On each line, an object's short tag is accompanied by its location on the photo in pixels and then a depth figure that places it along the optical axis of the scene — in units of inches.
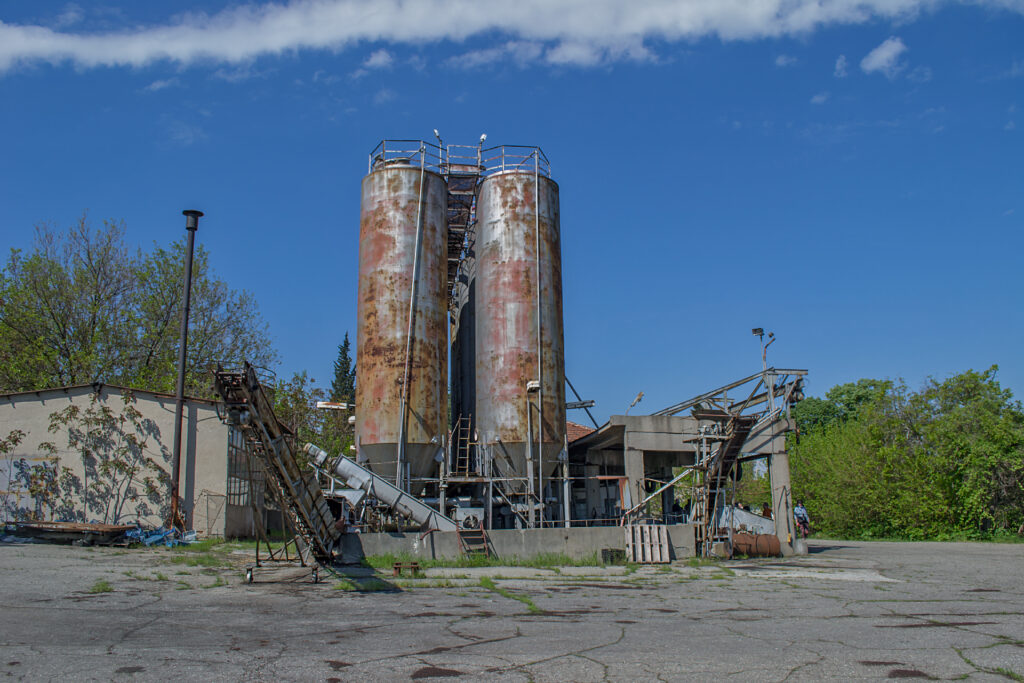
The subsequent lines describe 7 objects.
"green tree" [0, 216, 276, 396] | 1344.7
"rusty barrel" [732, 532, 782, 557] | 955.3
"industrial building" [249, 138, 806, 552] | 973.8
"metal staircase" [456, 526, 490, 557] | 831.1
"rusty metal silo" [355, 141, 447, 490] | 982.4
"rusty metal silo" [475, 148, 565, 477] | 1003.3
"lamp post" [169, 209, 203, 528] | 977.5
